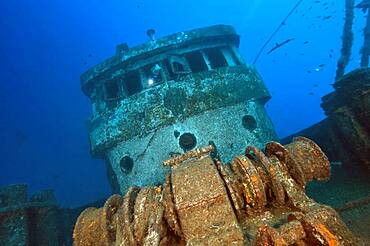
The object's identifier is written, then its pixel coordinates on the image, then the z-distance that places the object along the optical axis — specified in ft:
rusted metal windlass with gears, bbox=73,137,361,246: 6.64
